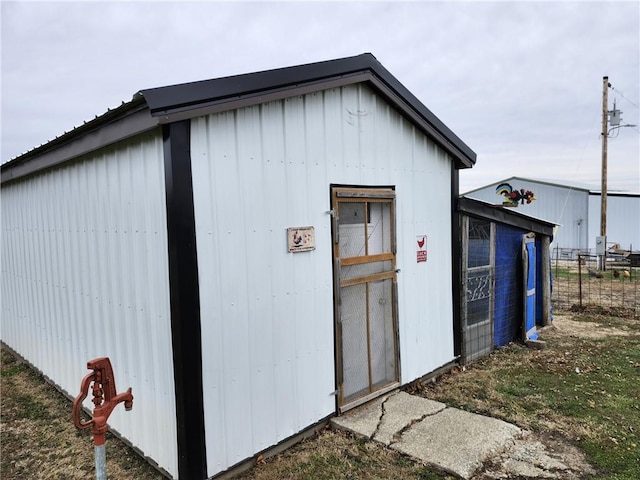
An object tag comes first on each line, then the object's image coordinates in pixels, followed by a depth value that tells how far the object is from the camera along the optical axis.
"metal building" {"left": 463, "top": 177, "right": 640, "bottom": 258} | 22.78
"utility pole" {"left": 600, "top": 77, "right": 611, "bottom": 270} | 18.06
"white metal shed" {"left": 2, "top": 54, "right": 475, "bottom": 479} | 2.81
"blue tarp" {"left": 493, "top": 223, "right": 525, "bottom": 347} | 6.21
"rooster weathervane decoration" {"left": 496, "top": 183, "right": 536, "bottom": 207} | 15.46
